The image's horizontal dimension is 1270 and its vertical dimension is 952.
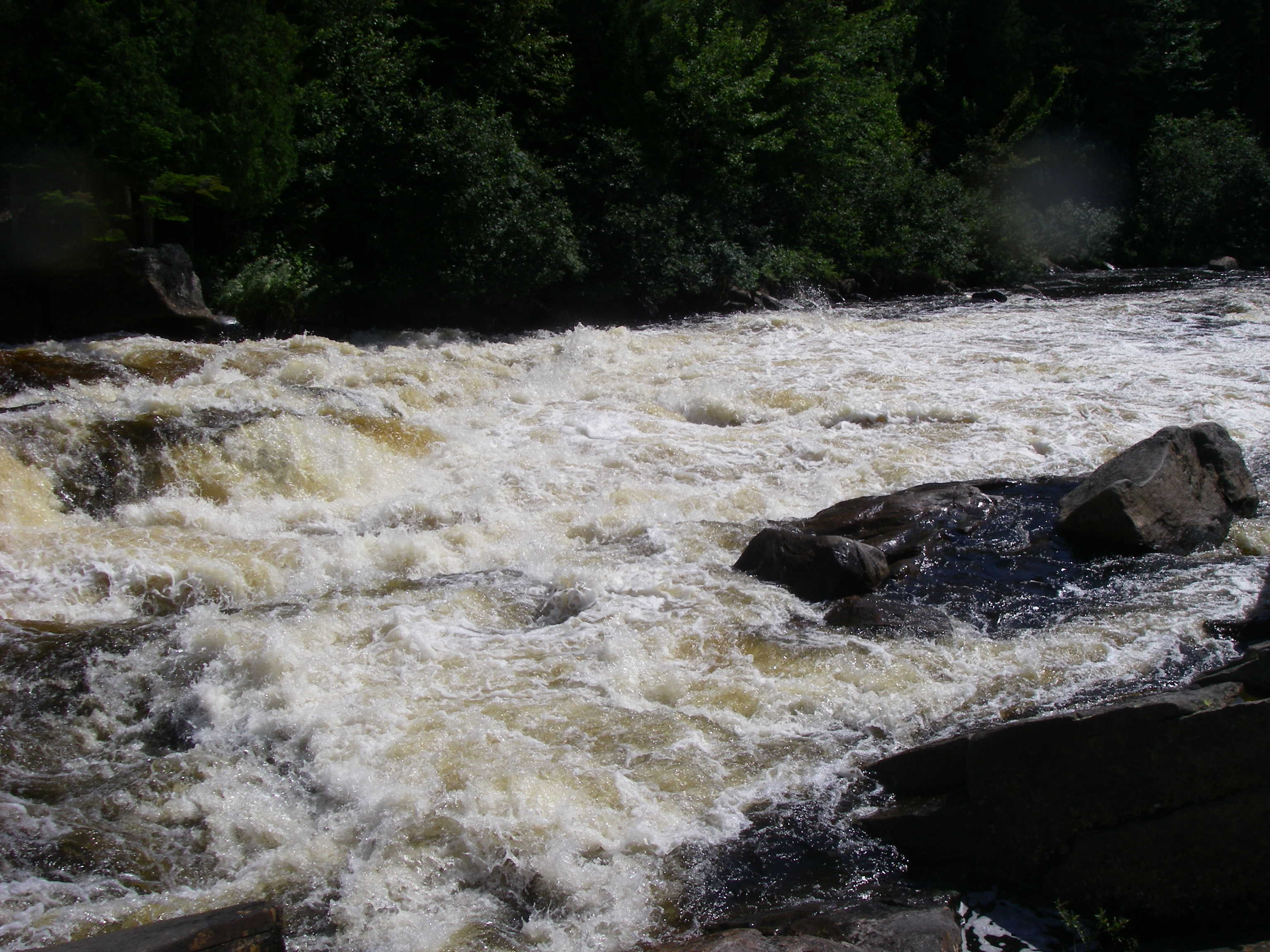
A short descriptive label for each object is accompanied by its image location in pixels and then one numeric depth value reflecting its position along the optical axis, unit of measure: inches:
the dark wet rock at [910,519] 279.3
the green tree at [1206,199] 991.0
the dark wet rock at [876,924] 127.6
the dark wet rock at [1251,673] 143.0
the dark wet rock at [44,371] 344.2
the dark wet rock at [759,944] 123.8
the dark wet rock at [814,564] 248.5
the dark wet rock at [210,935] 108.1
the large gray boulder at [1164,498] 272.1
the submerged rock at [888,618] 227.5
